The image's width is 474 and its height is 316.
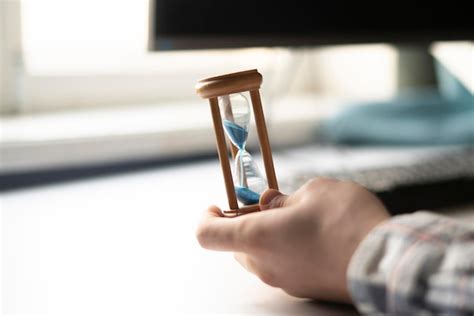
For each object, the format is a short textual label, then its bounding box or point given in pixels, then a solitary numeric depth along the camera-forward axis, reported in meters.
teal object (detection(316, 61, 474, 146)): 1.29
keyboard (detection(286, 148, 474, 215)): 0.75
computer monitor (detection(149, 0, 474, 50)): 0.85
